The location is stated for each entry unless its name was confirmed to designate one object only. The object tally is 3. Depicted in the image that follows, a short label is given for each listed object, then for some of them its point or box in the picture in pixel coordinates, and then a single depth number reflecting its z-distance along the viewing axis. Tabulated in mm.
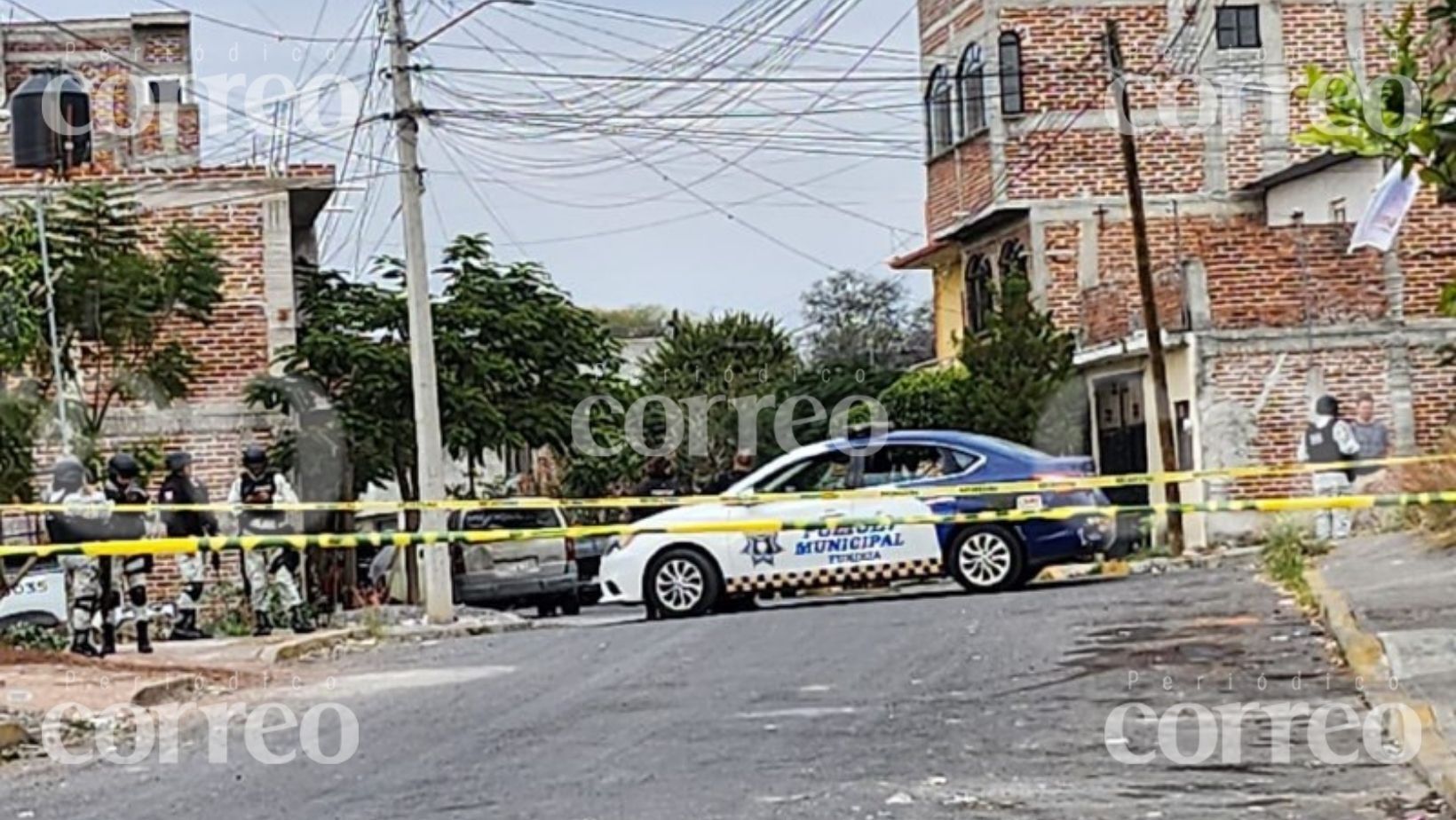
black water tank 29156
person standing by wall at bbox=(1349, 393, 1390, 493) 27719
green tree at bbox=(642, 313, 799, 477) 46875
